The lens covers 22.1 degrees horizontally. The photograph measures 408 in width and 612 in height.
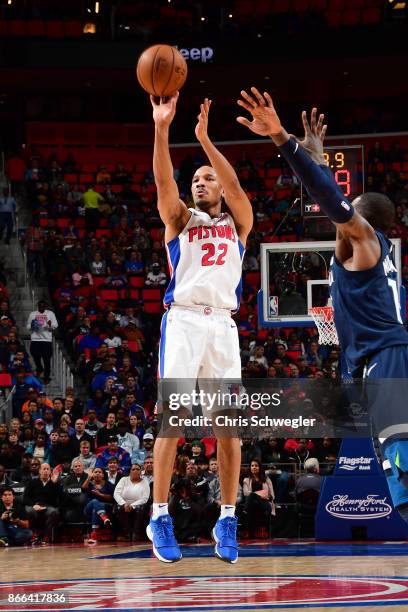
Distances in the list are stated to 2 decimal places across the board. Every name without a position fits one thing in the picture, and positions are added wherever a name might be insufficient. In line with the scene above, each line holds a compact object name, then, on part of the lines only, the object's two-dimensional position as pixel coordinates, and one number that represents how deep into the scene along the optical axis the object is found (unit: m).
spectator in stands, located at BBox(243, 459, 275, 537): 15.16
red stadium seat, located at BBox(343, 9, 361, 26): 27.98
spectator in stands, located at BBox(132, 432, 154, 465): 16.58
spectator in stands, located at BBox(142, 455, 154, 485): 15.56
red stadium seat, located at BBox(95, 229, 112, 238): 25.35
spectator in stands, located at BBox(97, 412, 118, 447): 17.23
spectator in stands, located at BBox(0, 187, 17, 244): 24.62
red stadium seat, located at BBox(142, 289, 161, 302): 23.12
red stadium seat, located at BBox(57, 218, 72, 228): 25.45
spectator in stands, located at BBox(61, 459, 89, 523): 15.59
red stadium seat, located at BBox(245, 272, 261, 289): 23.22
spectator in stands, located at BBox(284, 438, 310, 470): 16.14
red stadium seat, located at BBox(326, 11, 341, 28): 28.08
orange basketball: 7.39
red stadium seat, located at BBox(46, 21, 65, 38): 27.30
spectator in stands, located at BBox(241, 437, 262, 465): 15.92
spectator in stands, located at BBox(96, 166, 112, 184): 27.03
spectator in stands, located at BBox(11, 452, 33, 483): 15.99
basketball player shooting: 7.36
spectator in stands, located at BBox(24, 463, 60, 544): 15.59
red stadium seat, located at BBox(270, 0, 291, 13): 28.27
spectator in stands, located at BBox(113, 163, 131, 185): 27.03
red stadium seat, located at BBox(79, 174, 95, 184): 27.92
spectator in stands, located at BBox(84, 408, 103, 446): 17.44
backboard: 14.26
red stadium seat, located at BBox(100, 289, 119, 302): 23.11
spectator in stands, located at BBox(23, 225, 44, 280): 23.50
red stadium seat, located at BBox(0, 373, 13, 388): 19.50
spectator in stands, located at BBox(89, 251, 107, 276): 23.70
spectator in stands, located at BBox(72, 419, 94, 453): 17.05
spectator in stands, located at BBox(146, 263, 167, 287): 22.98
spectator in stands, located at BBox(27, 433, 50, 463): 17.02
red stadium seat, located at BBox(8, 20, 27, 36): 27.06
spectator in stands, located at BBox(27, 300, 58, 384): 20.72
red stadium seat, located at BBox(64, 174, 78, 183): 27.64
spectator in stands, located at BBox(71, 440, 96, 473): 16.37
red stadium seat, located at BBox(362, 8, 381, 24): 27.89
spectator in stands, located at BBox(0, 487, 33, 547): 15.39
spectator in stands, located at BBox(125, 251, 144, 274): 23.70
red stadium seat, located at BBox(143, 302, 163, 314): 22.94
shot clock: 14.25
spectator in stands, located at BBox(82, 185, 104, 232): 25.52
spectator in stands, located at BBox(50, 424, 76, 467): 16.64
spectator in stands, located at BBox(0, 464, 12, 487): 15.75
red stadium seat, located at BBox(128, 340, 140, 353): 20.84
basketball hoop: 13.91
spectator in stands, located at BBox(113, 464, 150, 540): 15.31
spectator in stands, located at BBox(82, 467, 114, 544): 15.51
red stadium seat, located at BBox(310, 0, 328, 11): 28.06
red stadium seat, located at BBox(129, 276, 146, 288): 23.61
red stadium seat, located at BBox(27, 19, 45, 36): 27.20
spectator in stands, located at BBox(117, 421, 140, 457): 16.98
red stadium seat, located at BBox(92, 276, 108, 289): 23.70
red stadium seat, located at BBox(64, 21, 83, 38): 27.50
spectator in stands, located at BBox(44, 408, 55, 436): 17.83
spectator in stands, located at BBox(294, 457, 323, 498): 15.23
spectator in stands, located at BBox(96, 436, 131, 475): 16.28
